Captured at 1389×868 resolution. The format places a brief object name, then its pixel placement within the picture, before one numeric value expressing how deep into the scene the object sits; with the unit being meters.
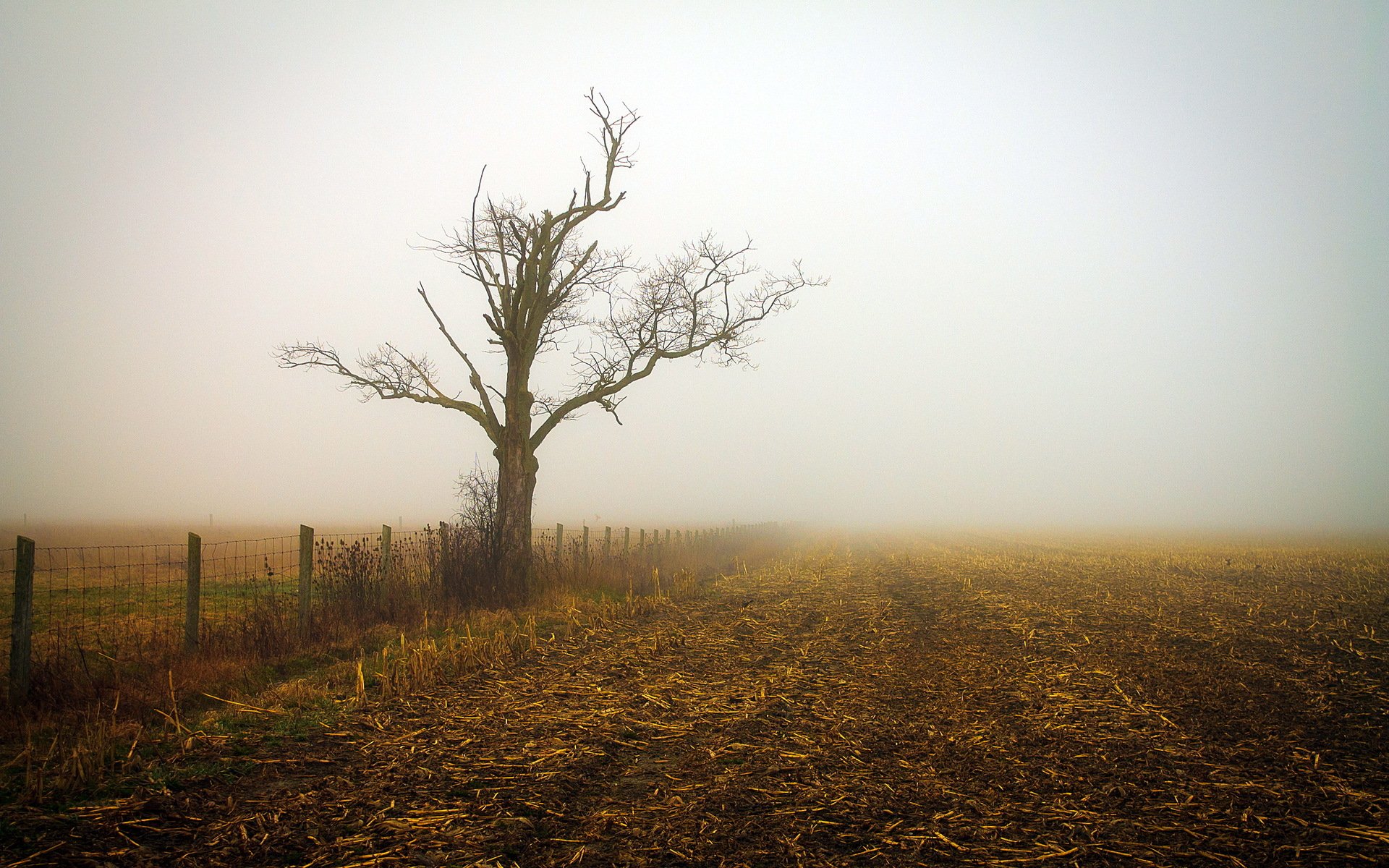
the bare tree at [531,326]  15.84
